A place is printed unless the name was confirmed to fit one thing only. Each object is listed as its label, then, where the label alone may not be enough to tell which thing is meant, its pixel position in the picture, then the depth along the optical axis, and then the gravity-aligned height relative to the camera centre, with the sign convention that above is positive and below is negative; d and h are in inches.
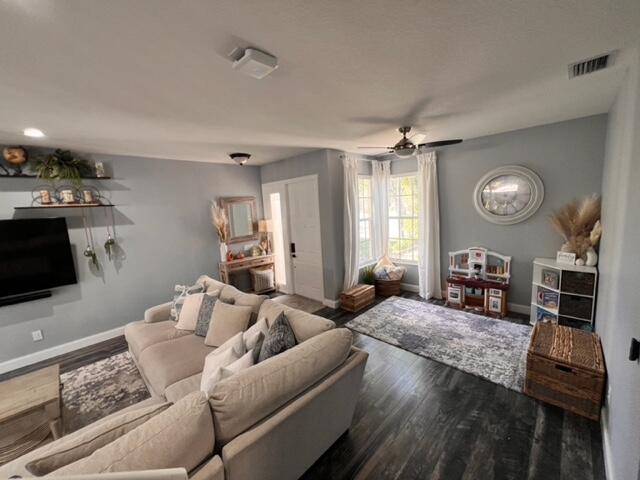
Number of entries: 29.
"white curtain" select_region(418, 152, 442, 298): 166.9 -15.1
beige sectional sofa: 39.9 -39.4
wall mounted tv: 117.4 -13.3
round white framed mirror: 137.3 +2.7
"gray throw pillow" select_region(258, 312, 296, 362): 68.8 -34.6
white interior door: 173.5 -18.3
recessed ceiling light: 98.6 +37.3
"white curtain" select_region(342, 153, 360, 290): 167.3 -8.4
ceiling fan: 106.7 +24.2
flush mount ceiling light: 145.4 +33.4
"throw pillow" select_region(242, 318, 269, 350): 75.4 -35.6
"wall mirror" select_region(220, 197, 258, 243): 189.5 -1.9
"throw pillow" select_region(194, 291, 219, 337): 100.2 -38.1
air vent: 66.7 +34.8
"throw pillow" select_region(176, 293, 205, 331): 105.3 -38.7
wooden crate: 160.7 -56.3
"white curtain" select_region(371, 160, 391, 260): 193.3 +0.2
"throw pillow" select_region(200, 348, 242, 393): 70.7 -40.5
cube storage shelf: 111.5 -44.5
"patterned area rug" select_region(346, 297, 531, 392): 102.4 -64.7
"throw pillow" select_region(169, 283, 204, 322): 113.4 -35.1
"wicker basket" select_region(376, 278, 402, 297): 184.1 -57.0
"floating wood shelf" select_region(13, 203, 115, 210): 121.4 +9.7
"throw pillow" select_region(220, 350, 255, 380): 61.7 -37.8
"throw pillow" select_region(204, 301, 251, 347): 91.5 -38.4
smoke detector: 56.5 +34.4
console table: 181.9 -36.7
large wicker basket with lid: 76.4 -54.0
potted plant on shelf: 121.0 +28.4
